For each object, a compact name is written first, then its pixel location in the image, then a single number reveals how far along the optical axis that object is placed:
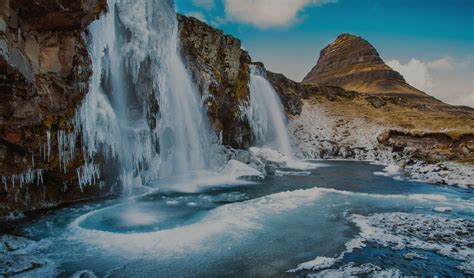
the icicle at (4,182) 12.71
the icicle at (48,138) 13.70
